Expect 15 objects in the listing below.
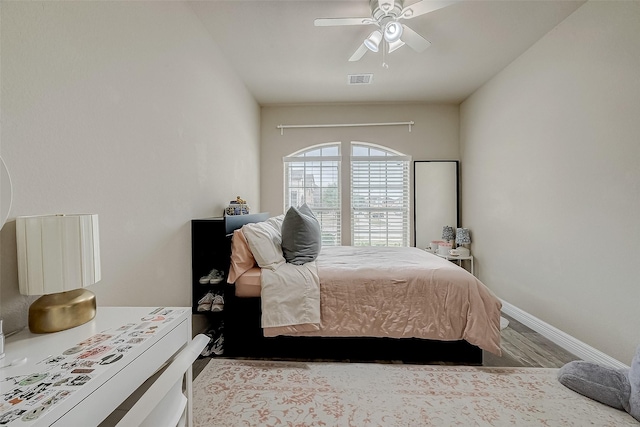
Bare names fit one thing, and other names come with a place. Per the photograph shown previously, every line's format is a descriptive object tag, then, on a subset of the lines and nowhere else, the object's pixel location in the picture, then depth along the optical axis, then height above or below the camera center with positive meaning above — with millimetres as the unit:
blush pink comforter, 1889 -722
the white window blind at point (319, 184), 4343 +402
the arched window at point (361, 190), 4301 +281
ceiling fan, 1908 +1422
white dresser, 589 -422
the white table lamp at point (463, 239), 3801 -472
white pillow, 2074 -289
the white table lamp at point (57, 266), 844 -175
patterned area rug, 1476 -1167
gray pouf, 1497 -1076
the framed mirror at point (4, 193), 847 +64
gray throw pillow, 2215 -252
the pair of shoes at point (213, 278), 2133 -551
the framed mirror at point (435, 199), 4141 +114
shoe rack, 2111 -368
